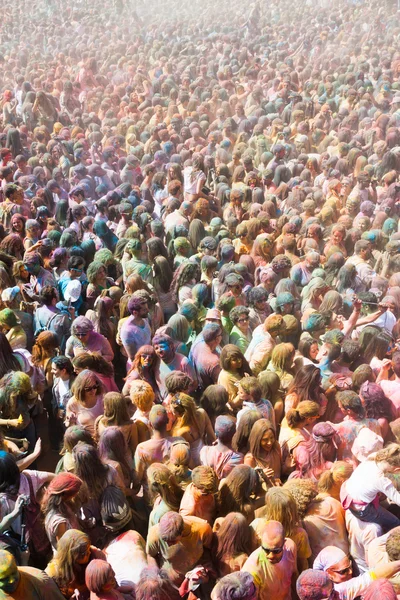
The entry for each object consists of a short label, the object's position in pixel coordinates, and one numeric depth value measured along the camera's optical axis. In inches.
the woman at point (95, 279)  308.2
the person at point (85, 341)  265.0
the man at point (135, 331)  279.9
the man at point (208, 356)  263.1
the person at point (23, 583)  149.2
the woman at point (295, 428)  219.3
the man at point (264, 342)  263.3
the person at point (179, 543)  171.9
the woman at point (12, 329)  271.0
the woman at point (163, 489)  187.6
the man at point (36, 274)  312.7
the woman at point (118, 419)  217.8
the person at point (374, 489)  187.3
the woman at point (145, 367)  254.7
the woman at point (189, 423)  220.2
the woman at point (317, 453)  209.2
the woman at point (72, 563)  162.6
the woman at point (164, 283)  335.9
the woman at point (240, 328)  278.5
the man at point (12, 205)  400.2
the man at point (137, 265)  333.4
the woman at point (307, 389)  234.1
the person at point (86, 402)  231.0
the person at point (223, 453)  211.9
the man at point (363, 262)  324.2
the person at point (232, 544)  176.1
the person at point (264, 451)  206.7
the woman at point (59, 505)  180.1
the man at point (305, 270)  326.6
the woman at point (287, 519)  176.9
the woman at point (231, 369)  246.4
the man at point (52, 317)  285.3
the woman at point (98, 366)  245.9
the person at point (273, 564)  166.7
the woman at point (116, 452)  208.5
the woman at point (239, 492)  189.3
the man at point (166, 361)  252.8
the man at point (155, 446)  212.5
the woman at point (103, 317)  291.9
